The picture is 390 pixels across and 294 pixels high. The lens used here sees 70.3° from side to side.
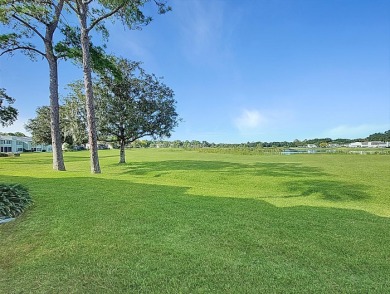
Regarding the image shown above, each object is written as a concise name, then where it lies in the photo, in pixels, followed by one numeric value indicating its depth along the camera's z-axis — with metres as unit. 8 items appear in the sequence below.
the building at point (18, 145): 66.64
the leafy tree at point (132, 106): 23.83
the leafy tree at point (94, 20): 14.56
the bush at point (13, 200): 5.46
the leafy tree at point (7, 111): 29.84
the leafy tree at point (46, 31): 14.79
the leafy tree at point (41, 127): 51.00
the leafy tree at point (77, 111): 24.78
